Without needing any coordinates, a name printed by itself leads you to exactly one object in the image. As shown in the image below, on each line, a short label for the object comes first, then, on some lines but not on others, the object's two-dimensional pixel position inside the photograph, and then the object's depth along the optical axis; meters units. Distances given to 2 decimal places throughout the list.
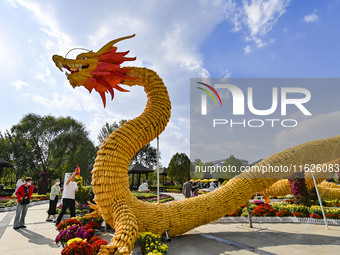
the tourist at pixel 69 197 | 5.49
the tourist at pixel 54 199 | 6.76
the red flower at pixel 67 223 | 4.30
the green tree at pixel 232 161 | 25.55
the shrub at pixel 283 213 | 6.34
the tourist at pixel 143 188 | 20.91
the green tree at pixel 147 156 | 35.91
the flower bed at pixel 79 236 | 2.83
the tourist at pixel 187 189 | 8.79
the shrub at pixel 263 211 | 6.51
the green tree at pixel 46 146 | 27.36
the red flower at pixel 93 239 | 3.35
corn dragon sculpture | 3.48
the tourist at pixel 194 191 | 9.74
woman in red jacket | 5.58
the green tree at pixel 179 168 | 28.62
